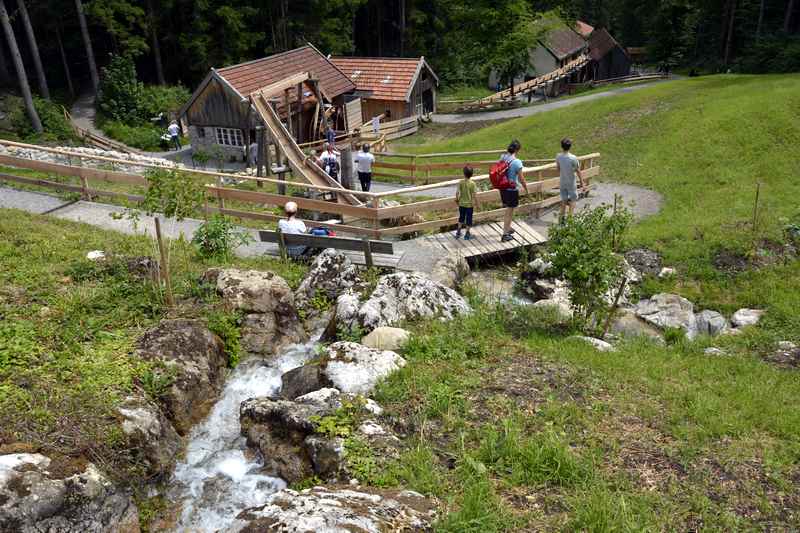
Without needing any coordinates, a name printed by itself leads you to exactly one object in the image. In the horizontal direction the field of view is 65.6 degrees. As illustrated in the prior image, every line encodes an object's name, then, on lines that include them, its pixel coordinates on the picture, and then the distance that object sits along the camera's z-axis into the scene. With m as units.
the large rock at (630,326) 10.80
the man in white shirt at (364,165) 18.19
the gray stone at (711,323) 11.08
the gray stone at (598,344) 9.24
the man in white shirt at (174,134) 30.55
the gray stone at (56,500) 5.57
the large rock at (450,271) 11.81
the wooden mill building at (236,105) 26.03
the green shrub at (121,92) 34.88
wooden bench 11.85
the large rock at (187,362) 8.05
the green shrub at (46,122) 30.47
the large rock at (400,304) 9.82
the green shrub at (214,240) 12.19
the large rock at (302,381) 8.35
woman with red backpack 12.68
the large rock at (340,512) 5.31
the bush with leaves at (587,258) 9.58
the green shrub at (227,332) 9.40
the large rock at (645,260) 13.20
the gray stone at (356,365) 7.97
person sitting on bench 12.51
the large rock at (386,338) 9.00
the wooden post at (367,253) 11.80
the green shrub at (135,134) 32.41
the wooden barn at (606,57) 57.09
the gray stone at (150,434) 7.01
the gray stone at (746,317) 10.96
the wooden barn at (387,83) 36.62
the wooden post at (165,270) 9.48
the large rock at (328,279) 11.31
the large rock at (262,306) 9.88
